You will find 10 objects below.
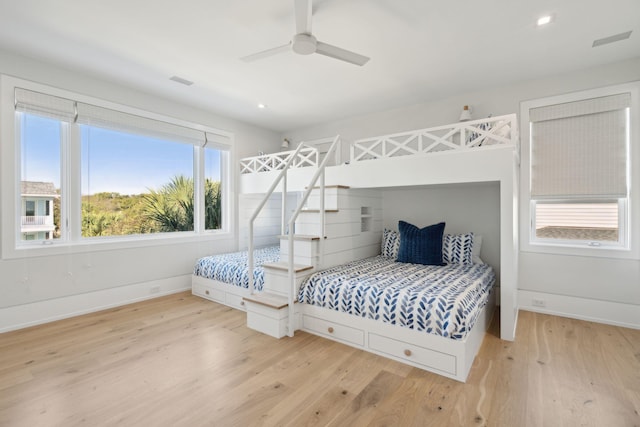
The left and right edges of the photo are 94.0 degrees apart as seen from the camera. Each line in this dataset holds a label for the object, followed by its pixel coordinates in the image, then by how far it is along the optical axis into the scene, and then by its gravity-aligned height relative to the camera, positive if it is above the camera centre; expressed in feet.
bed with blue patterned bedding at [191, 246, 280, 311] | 11.33 -2.52
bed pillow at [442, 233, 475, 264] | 11.73 -1.46
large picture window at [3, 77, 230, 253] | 10.09 +1.77
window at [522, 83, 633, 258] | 9.96 +1.46
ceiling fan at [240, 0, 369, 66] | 6.73 +4.17
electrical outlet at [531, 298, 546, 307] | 11.12 -3.40
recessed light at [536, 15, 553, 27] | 7.58 +4.95
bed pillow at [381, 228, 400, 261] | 13.16 -1.38
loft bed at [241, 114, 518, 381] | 7.13 -1.04
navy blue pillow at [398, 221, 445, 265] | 11.46 -1.27
